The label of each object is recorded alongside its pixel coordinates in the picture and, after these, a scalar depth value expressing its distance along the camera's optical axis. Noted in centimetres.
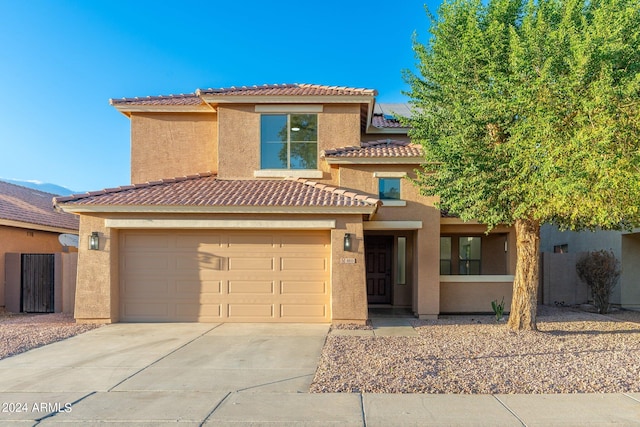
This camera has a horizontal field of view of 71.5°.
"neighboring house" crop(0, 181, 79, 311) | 1398
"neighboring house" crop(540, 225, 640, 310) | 1516
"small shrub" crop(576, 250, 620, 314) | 1359
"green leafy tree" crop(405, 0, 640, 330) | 768
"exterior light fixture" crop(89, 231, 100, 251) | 1127
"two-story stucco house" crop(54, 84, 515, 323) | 1129
